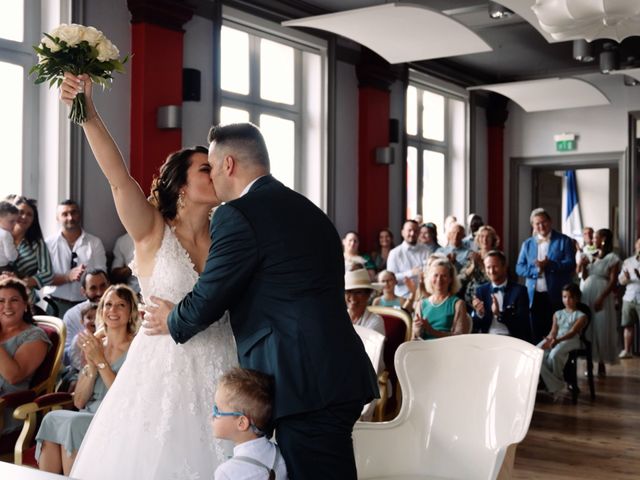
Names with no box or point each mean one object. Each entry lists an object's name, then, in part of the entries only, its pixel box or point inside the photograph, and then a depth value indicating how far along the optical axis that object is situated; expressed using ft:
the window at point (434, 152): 38.78
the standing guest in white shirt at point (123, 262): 22.00
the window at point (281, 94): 28.53
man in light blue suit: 27.55
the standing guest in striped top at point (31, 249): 19.42
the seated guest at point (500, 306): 22.91
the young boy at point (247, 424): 7.10
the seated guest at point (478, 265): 24.44
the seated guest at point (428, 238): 30.04
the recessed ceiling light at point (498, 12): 26.96
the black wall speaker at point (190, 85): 24.62
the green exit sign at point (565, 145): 42.37
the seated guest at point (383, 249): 32.12
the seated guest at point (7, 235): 18.94
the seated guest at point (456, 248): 27.81
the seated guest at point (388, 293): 22.95
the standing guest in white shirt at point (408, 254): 29.68
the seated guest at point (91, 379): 12.05
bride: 8.22
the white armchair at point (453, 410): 10.41
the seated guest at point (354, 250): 29.17
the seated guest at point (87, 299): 17.76
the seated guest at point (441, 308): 19.49
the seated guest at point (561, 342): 24.50
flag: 49.11
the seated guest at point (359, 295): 17.61
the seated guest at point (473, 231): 30.78
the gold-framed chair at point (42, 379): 13.01
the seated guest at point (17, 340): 13.74
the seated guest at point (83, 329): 16.01
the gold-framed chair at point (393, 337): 16.65
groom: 7.03
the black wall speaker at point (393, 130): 34.81
